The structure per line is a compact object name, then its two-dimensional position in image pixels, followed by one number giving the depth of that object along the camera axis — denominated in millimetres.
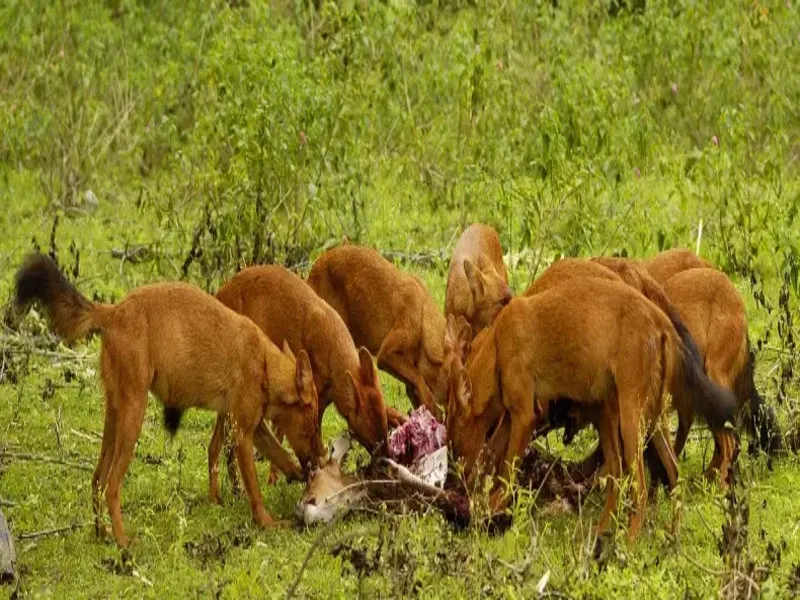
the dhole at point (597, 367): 15906
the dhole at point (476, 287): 20859
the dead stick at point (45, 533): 16516
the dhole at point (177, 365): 16641
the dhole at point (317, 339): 17922
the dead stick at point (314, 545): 13086
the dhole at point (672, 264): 18906
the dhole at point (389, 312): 20109
